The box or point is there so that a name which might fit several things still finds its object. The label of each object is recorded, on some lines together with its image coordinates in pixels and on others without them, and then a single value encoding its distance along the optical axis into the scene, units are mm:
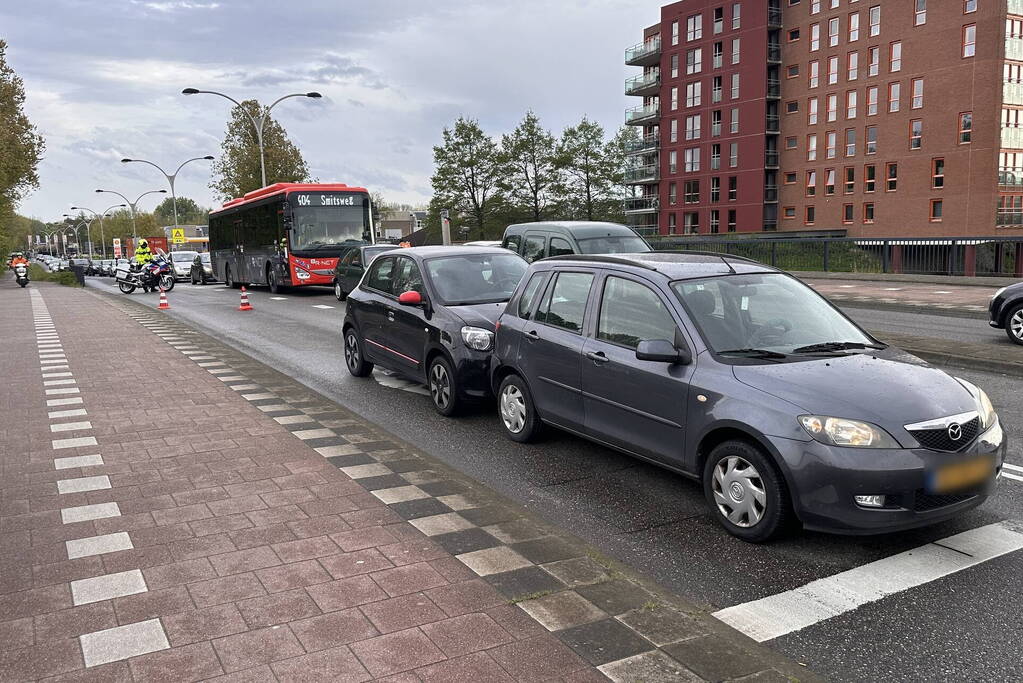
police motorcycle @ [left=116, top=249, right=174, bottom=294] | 31094
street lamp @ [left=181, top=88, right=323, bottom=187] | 33938
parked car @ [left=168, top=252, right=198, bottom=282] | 43781
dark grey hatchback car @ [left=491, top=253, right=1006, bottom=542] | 4094
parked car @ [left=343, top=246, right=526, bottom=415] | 7504
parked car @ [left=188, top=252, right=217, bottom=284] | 39250
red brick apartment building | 46781
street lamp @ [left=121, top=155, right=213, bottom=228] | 51500
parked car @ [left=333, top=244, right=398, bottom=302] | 20531
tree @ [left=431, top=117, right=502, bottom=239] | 69000
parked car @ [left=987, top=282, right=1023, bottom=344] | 11555
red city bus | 24422
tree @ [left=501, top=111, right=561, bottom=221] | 68688
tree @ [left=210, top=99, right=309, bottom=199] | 59031
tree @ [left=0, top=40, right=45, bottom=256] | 37375
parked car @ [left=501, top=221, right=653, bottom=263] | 14477
